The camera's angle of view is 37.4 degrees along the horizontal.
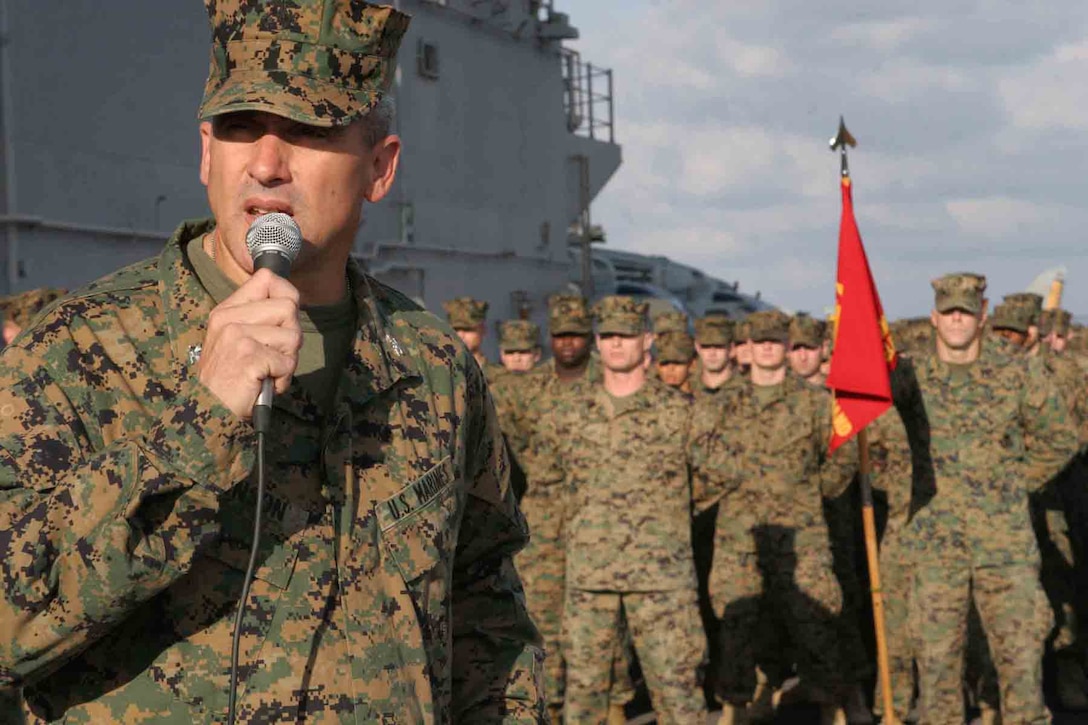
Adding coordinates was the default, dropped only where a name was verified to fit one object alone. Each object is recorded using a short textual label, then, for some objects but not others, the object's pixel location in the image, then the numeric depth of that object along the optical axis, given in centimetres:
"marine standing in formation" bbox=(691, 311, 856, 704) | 888
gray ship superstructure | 1507
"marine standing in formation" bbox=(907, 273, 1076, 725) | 773
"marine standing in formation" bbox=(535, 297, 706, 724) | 746
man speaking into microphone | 184
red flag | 805
